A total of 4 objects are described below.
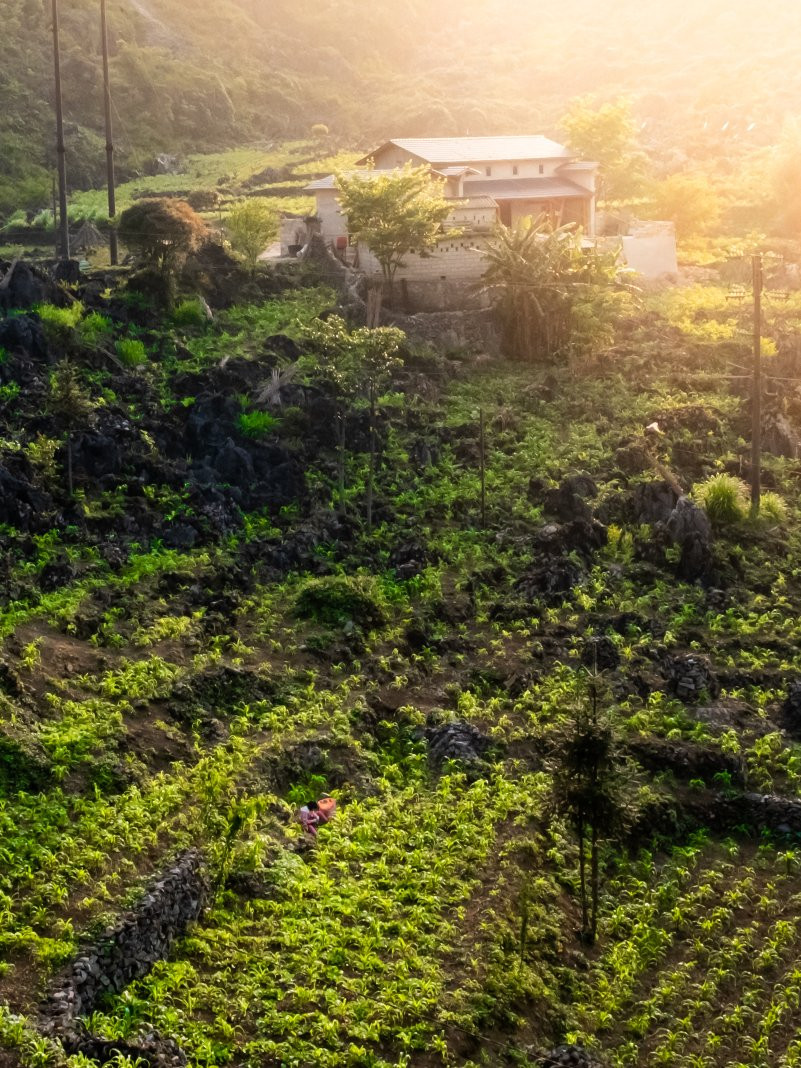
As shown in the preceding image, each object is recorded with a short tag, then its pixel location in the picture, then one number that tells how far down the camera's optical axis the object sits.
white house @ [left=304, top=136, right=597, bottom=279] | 56.53
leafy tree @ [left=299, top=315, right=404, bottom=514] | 40.25
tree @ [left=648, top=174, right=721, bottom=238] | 71.56
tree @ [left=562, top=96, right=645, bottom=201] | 79.44
